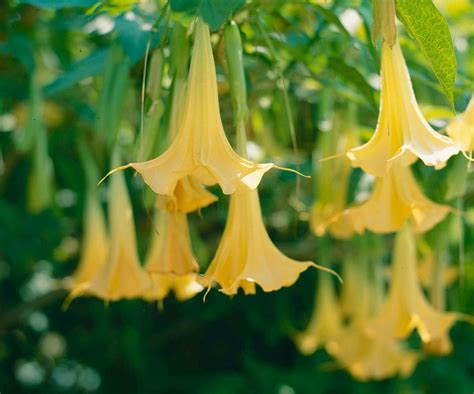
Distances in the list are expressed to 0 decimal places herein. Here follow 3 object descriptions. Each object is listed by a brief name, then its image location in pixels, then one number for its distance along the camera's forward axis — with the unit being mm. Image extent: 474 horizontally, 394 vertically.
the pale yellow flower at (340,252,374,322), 2284
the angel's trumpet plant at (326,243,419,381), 2191
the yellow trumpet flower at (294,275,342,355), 2354
